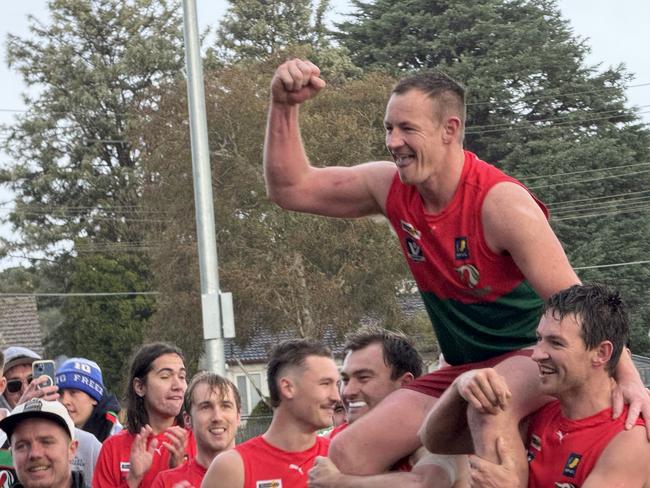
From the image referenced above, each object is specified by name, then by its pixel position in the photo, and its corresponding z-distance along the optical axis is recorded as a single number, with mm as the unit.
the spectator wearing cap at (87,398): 8633
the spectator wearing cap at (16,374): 9000
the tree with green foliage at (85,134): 48031
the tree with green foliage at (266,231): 35500
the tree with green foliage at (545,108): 44719
